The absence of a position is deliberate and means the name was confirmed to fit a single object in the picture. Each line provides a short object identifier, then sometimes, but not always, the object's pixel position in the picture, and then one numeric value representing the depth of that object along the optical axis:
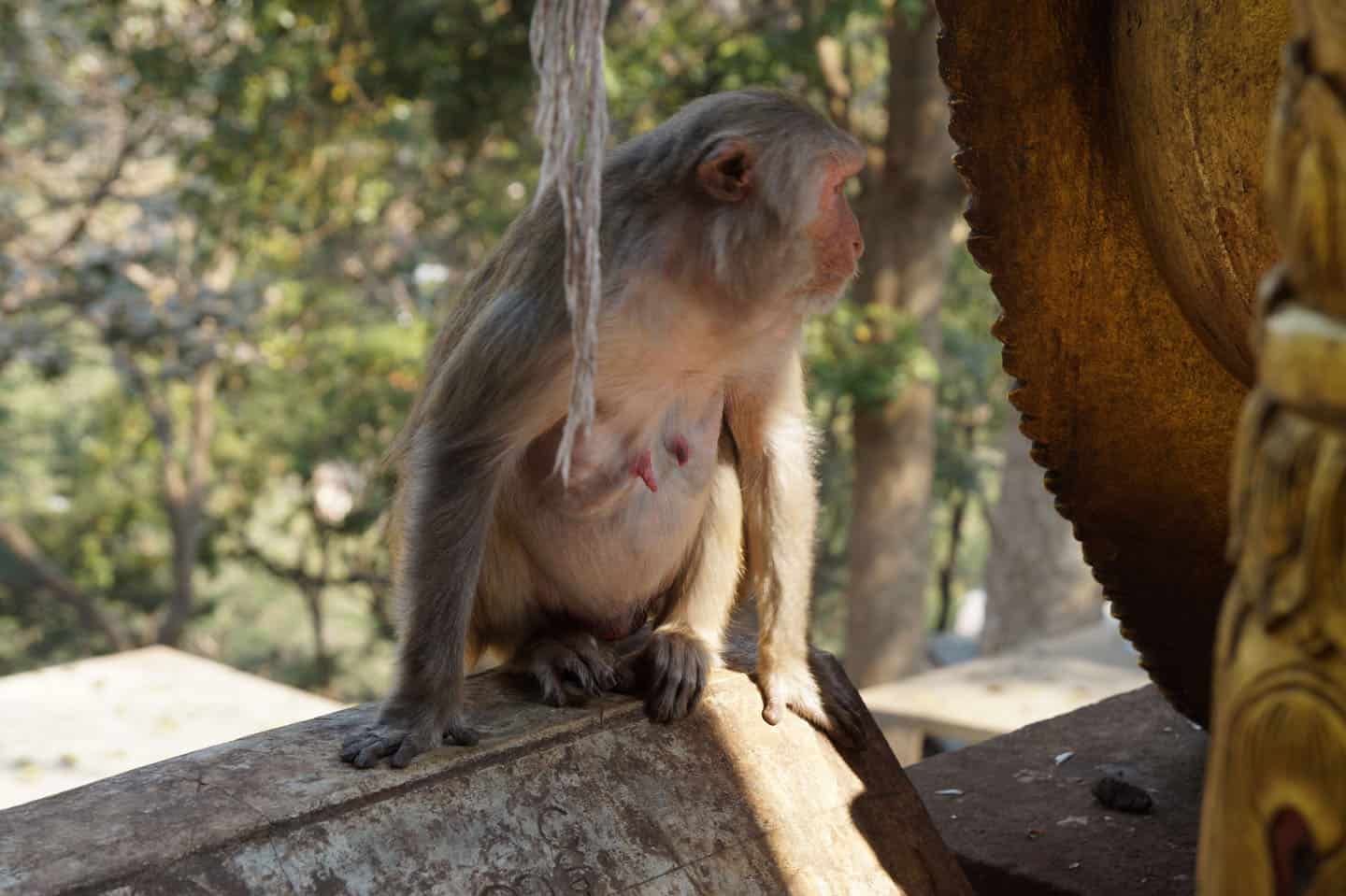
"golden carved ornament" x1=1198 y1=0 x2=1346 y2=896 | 0.96
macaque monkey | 2.26
